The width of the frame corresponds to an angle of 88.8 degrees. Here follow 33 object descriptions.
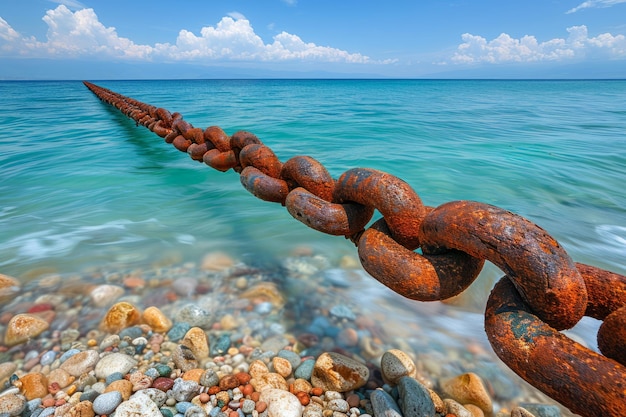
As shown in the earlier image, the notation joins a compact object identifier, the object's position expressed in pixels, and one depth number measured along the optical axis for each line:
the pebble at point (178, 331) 0.47
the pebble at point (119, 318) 0.48
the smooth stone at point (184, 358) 0.42
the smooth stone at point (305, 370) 0.41
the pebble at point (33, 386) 0.37
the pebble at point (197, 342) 0.44
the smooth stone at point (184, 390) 0.37
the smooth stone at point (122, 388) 0.37
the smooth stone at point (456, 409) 0.37
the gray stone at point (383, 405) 0.36
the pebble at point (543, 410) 0.39
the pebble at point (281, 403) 0.35
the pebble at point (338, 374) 0.39
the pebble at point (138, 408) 0.34
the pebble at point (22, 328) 0.46
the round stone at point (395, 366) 0.41
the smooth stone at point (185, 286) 0.59
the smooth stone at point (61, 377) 0.39
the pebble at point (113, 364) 0.40
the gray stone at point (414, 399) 0.36
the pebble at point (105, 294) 0.55
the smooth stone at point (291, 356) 0.43
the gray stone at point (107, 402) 0.35
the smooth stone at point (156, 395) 0.37
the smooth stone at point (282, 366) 0.42
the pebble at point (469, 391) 0.40
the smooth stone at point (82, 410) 0.34
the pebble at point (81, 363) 0.41
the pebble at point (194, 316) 0.50
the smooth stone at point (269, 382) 0.39
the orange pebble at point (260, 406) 0.36
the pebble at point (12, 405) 0.35
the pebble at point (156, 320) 0.49
